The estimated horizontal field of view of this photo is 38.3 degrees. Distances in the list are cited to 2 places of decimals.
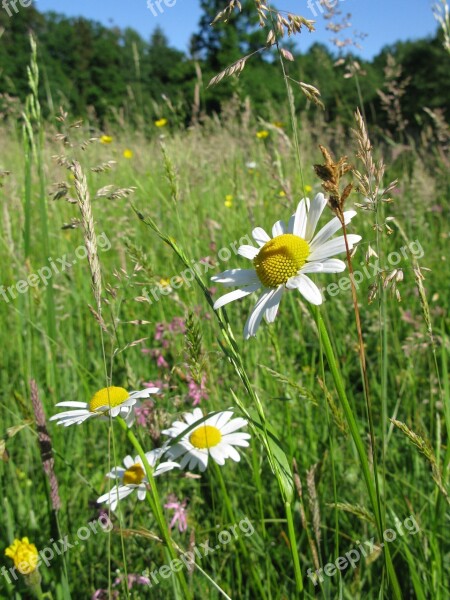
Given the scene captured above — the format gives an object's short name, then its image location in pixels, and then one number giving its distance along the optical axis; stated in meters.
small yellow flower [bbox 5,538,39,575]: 0.28
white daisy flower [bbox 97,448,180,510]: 0.27
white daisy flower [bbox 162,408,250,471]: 0.30
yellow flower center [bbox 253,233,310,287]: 0.23
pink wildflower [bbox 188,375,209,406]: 0.40
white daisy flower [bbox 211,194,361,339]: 0.22
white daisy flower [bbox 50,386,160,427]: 0.24
